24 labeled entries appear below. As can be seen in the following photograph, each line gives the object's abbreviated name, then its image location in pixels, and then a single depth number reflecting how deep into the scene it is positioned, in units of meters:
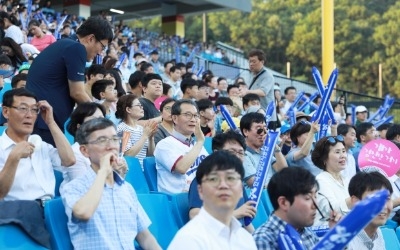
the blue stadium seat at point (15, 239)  3.11
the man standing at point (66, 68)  4.38
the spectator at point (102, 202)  3.06
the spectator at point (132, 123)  5.43
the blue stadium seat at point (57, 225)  3.24
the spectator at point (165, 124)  5.45
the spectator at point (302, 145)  5.94
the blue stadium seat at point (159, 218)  3.97
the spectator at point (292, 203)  3.09
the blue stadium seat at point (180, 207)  4.08
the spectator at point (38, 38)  9.84
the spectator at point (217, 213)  2.46
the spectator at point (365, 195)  3.86
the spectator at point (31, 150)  3.59
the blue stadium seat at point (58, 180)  3.99
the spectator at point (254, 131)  5.34
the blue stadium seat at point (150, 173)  4.78
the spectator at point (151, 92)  6.43
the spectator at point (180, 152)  4.60
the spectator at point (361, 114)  12.39
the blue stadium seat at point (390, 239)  4.52
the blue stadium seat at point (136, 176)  4.71
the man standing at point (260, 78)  7.34
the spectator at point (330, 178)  4.32
